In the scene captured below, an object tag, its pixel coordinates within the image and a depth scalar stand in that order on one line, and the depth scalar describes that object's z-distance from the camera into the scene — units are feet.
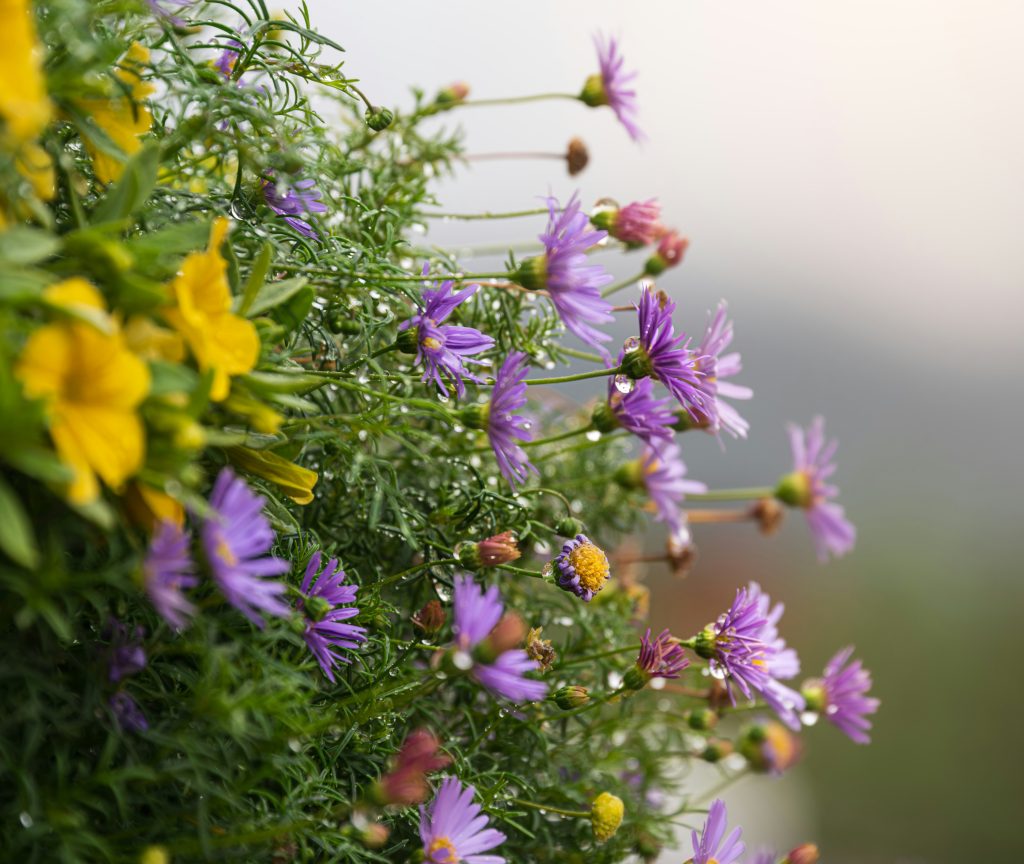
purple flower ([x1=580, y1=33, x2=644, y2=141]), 1.98
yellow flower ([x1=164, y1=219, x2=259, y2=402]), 1.53
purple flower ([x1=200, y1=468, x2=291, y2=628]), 1.51
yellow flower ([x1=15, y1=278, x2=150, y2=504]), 1.47
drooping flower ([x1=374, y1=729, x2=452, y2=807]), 1.58
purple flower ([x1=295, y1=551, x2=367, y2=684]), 1.64
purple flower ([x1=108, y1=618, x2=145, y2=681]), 1.56
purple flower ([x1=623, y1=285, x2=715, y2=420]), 1.72
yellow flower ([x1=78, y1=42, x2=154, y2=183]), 1.60
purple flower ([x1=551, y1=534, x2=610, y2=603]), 1.73
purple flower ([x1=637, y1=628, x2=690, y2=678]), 1.75
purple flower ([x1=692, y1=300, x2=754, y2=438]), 1.76
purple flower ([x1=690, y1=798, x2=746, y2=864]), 1.73
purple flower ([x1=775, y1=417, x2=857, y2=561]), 2.08
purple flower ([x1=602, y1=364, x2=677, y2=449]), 1.76
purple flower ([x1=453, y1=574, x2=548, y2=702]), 1.61
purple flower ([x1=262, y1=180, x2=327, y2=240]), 1.70
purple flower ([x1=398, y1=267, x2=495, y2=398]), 1.72
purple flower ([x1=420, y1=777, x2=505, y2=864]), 1.65
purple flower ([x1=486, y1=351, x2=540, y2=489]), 1.71
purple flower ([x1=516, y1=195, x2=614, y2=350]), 1.72
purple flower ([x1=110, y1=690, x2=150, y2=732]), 1.56
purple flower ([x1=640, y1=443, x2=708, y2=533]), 1.94
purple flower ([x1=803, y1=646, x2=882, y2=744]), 1.94
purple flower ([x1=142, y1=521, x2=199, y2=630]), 1.50
